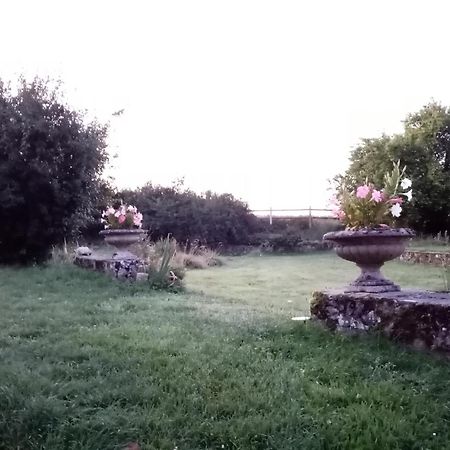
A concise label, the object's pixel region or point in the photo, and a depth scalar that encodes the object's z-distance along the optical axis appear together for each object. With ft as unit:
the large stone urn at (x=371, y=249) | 13.61
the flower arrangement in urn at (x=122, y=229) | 30.40
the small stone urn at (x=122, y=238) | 30.30
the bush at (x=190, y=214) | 64.08
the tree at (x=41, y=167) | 33.30
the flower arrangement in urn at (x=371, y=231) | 13.71
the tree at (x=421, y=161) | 66.39
